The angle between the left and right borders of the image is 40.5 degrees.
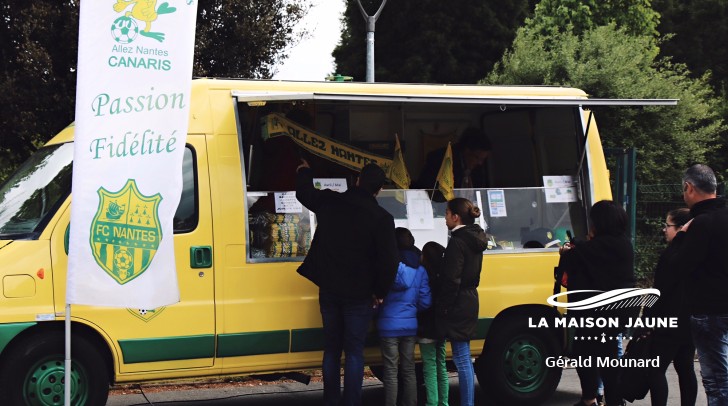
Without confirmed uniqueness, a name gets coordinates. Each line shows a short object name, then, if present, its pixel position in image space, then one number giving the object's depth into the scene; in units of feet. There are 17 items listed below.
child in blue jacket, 25.11
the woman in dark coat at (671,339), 22.02
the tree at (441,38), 101.55
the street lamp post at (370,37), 57.70
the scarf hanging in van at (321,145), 26.02
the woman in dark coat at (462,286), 24.52
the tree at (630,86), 62.03
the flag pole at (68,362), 20.79
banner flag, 20.48
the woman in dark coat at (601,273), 24.68
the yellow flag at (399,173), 28.22
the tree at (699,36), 112.98
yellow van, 22.56
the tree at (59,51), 41.37
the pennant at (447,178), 27.91
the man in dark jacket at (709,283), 21.02
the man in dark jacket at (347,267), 24.26
